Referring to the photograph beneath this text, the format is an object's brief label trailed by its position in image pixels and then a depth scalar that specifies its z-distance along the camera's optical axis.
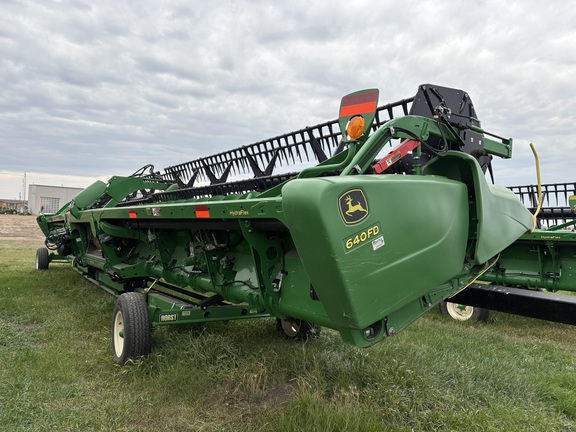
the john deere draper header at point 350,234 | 1.75
